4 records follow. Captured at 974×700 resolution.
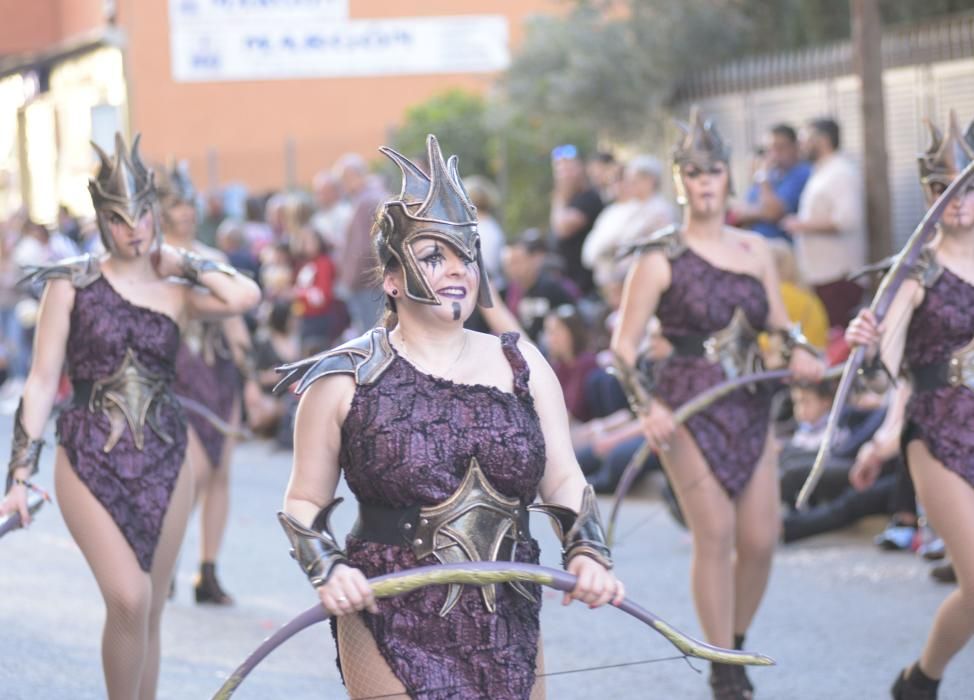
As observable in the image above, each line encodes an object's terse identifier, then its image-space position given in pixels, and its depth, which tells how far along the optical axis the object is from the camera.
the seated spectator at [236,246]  18.05
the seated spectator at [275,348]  16.34
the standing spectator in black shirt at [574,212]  15.13
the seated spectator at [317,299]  16.67
